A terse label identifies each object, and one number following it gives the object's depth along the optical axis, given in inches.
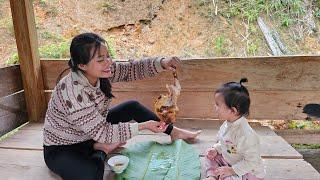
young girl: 53.0
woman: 59.3
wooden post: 88.4
